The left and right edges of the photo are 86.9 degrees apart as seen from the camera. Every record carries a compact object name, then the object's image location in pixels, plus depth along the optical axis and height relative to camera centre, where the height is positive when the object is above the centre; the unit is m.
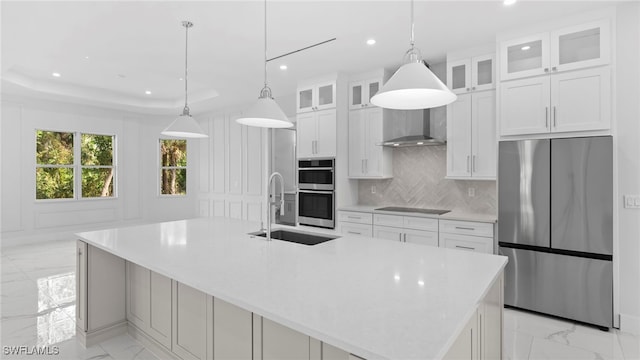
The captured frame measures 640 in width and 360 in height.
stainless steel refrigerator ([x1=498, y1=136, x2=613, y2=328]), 2.81 -0.40
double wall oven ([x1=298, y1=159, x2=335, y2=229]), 4.57 -0.18
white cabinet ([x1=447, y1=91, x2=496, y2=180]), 3.60 +0.47
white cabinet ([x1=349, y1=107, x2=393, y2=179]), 4.43 +0.44
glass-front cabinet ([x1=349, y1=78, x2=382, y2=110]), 4.46 +1.19
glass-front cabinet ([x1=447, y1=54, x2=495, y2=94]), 3.62 +1.17
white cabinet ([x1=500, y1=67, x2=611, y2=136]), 2.88 +0.70
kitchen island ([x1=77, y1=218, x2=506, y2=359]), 1.09 -0.45
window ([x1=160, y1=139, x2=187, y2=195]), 7.80 +0.29
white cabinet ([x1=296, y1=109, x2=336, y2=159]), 4.59 +0.64
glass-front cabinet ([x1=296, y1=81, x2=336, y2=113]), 4.62 +1.18
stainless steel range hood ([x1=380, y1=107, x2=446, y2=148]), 4.00 +0.65
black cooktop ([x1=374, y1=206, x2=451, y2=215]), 3.99 -0.37
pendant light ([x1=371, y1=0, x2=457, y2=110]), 1.55 +0.45
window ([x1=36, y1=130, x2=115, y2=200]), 6.35 +0.29
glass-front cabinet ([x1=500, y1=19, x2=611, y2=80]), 2.90 +1.19
